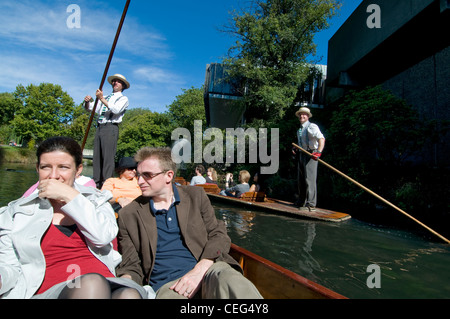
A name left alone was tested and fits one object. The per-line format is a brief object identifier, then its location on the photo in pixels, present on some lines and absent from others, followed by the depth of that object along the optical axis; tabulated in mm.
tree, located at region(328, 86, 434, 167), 6621
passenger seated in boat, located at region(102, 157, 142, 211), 2673
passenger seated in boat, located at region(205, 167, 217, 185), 7475
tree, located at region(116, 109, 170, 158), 34312
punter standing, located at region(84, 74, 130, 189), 3484
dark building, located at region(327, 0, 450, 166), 6516
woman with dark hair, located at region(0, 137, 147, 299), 1148
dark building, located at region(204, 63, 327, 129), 12164
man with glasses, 1431
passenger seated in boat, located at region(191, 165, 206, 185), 6770
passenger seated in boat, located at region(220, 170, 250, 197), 6391
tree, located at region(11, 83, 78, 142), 28281
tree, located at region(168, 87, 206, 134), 25906
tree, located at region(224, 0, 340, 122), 11164
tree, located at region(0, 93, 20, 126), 31438
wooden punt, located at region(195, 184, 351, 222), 4784
